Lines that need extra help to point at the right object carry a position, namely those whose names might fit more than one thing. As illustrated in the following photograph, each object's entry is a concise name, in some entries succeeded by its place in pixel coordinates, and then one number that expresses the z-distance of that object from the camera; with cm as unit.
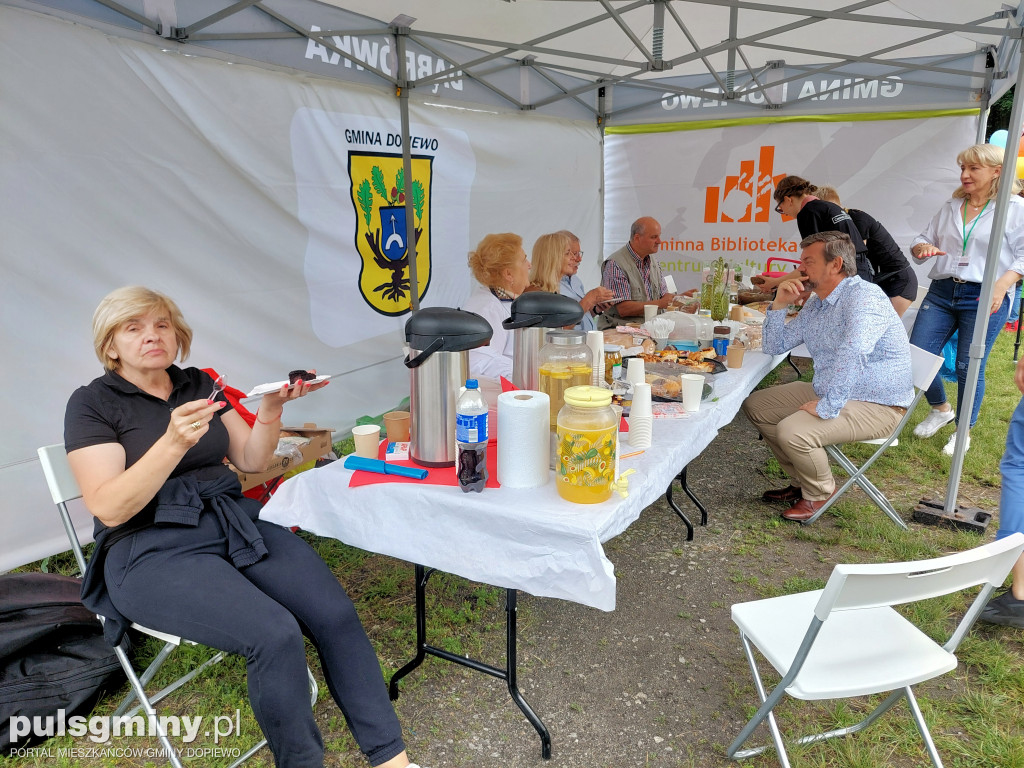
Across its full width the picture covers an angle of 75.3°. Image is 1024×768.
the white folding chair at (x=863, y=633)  134
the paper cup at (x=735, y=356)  309
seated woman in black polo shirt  157
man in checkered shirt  482
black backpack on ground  192
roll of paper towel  163
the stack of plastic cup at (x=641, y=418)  201
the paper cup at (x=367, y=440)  194
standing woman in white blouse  379
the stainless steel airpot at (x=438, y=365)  170
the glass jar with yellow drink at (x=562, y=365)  188
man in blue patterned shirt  296
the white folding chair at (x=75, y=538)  178
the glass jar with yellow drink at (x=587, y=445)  157
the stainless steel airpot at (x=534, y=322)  208
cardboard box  295
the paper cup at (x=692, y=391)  238
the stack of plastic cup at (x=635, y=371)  243
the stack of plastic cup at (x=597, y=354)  234
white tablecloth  155
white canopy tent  279
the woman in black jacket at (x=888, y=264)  452
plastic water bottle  162
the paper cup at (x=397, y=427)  203
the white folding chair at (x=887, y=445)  302
